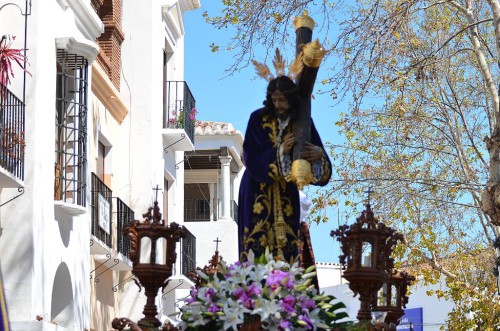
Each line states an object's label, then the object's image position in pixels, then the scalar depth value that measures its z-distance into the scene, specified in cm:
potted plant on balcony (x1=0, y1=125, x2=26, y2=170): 1460
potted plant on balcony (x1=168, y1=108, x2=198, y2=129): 2502
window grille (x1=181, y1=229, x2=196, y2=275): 2523
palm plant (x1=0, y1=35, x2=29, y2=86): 1442
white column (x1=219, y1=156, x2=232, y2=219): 3356
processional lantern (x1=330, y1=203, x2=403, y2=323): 796
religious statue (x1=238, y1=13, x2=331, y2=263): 865
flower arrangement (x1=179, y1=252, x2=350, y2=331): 740
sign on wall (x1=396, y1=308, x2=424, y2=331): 3484
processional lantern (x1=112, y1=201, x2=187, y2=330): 802
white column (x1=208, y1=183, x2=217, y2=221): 3419
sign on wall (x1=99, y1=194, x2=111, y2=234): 1985
